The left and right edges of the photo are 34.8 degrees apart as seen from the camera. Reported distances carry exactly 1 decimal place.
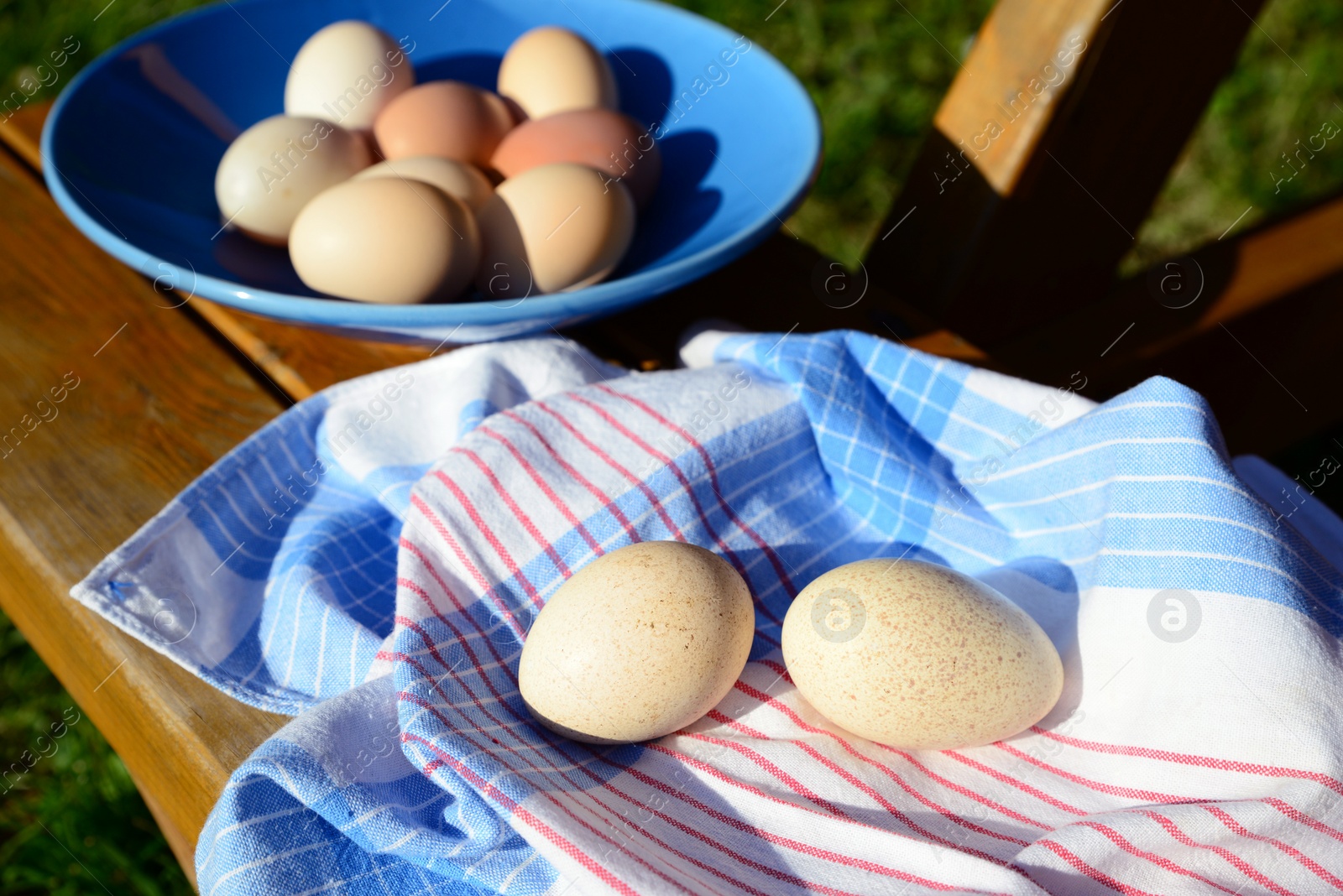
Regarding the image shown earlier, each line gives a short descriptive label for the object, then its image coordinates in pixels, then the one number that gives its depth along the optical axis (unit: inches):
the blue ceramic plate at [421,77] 25.9
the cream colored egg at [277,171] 27.2
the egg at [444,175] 26.9
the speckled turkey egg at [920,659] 22.0
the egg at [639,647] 22.0
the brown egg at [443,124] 27.8
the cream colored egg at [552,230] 26.3
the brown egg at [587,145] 27.7
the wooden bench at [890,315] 25.2
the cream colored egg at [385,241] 26.0
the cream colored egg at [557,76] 29.0
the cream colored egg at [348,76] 28.9
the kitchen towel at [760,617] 21.6
